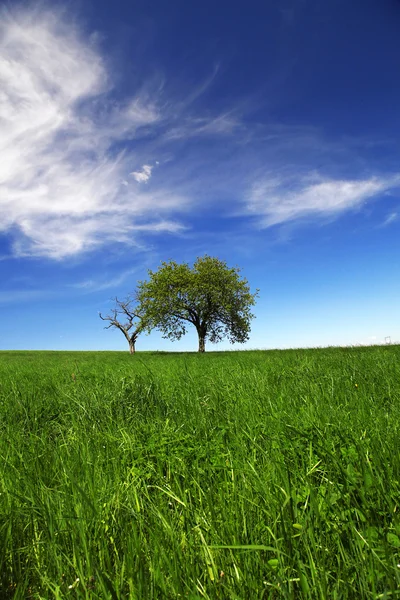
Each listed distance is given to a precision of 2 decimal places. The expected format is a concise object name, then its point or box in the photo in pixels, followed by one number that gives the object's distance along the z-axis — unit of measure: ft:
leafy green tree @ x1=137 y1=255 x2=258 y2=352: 154.71
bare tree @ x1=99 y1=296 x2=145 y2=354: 196.37
